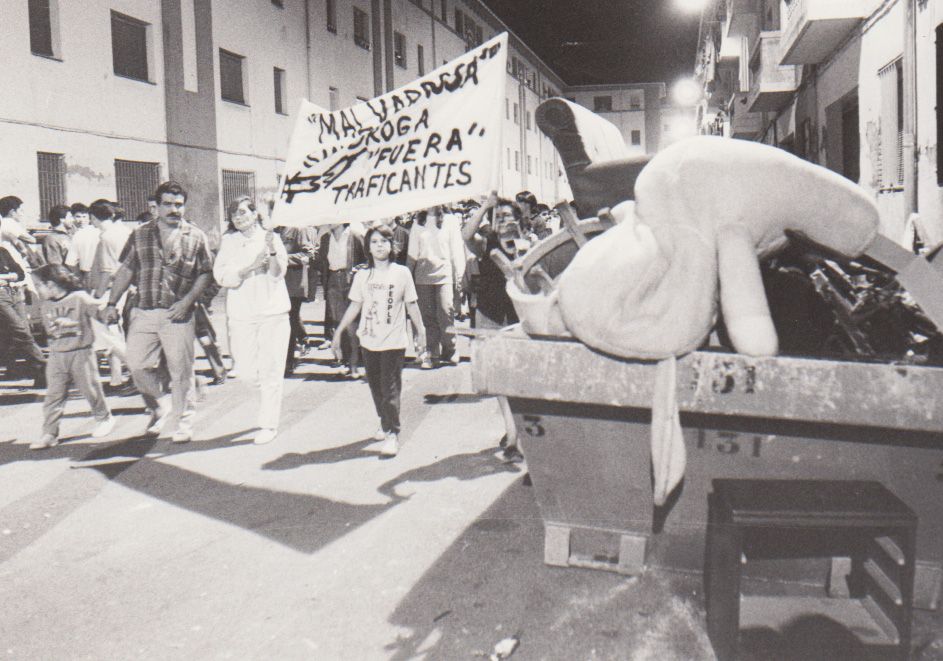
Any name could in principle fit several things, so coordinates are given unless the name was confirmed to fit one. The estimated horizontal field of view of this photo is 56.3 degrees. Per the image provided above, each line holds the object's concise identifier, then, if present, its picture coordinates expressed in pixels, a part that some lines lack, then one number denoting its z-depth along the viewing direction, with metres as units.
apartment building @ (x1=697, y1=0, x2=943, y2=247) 10.33
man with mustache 6.88
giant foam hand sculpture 3.05
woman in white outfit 7.10
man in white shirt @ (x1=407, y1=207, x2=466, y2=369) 10.59
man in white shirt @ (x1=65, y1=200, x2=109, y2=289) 10.43
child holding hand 7.01
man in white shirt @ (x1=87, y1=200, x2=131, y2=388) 9.41
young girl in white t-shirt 6.42
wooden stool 2.93
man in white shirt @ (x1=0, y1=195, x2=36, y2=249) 10.40
